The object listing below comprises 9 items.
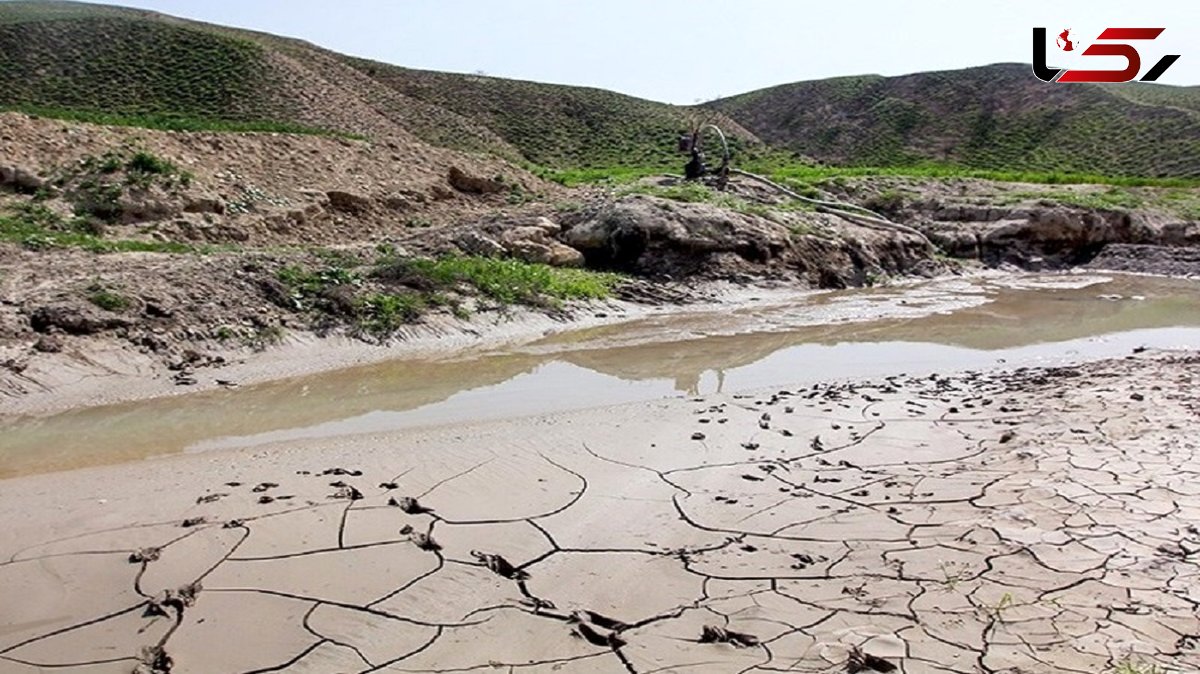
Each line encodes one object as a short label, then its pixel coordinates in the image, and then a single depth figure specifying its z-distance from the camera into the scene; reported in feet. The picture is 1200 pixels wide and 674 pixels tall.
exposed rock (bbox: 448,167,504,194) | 63.62
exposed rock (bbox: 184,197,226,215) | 46.98
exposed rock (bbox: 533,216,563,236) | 51.57
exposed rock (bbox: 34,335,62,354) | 28.02
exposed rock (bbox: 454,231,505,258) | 46.52
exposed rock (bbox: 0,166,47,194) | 42.78
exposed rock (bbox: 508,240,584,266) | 47.93
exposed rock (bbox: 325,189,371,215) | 54.29
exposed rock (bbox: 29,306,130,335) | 29.30
